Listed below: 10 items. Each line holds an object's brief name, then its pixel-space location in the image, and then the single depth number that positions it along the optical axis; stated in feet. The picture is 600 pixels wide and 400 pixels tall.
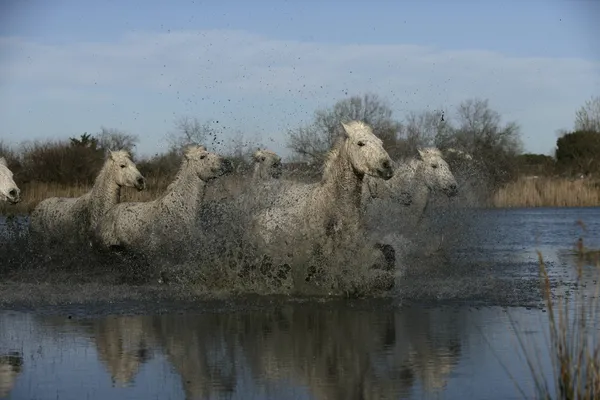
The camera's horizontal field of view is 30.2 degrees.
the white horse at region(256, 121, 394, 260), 39.11
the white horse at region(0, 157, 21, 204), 53.47
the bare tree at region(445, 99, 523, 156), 181.22
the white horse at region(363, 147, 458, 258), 56.13
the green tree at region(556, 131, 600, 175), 190.42
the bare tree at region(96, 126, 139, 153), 183.52
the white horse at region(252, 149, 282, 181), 59.93
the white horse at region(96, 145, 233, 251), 48.67
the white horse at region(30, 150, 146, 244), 55.26
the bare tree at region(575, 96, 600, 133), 220.23
